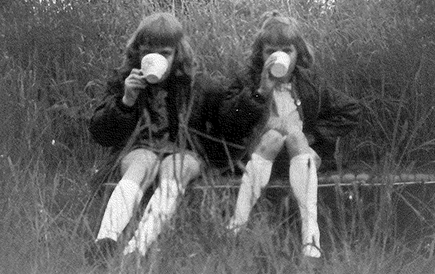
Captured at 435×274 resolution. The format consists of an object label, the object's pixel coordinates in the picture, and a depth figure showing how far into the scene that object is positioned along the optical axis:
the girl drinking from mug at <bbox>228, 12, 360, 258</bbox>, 4.47
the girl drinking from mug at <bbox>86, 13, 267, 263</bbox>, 4.45
